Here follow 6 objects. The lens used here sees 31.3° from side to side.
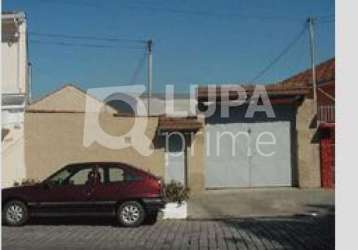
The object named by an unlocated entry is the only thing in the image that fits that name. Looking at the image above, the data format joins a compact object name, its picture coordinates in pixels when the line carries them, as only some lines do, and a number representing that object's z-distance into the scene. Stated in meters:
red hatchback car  14.04
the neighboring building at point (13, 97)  20.25
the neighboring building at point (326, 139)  21.97
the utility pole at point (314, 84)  22.52
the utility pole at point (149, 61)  35.91
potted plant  15.37
